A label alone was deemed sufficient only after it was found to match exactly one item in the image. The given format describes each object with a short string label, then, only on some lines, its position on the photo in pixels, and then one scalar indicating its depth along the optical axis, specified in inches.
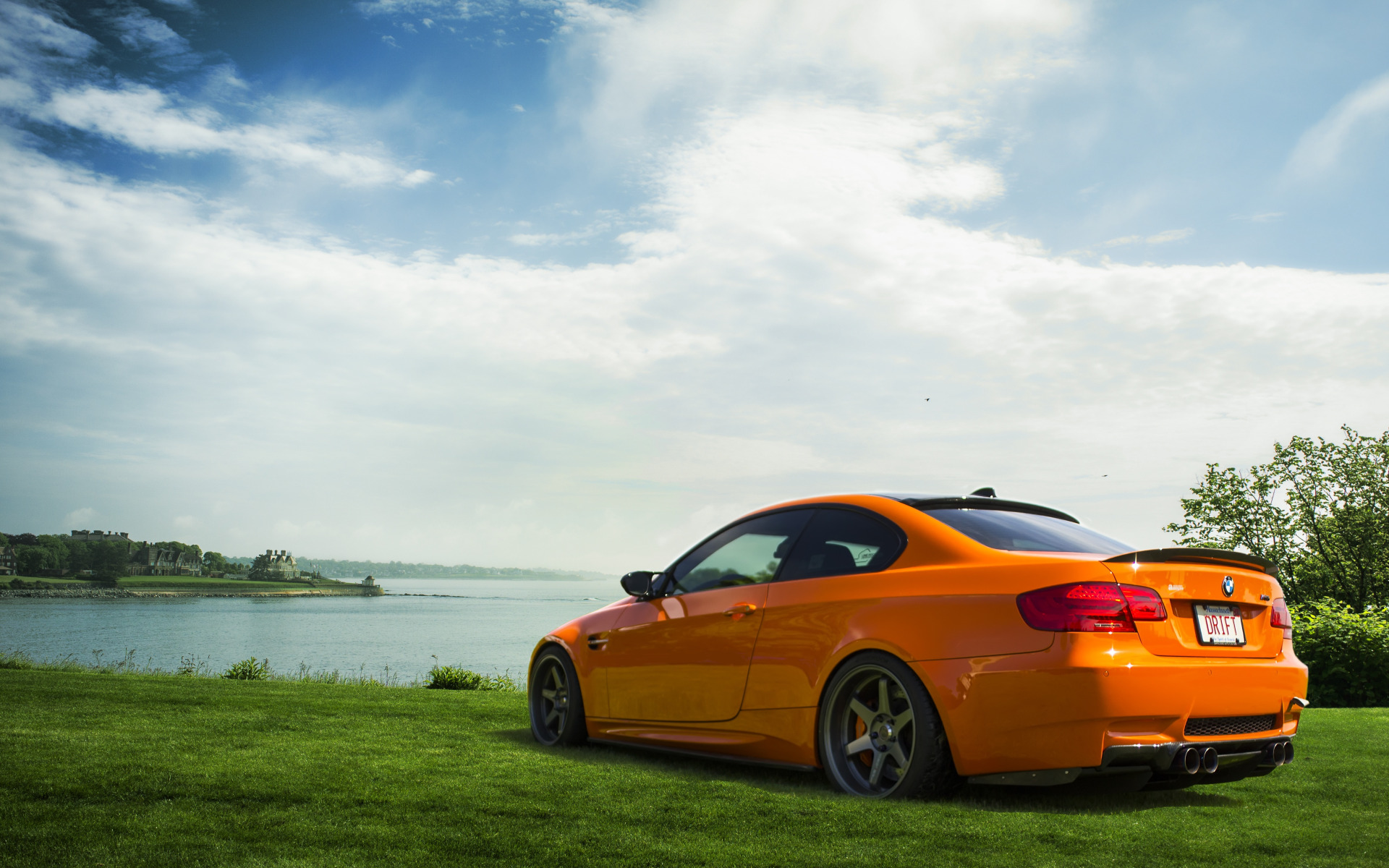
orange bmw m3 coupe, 156.2
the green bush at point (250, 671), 588.4
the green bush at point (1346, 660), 562.6
